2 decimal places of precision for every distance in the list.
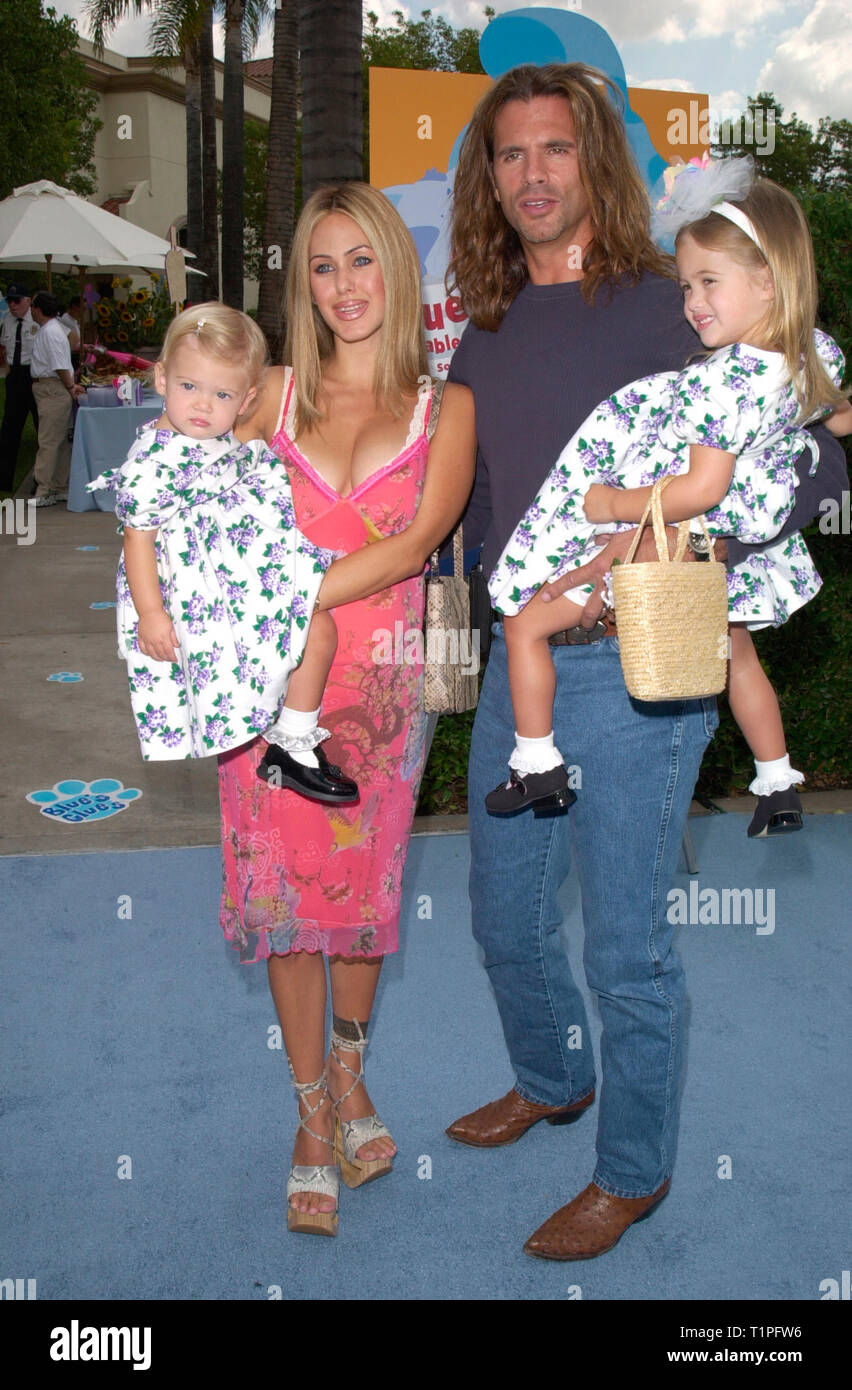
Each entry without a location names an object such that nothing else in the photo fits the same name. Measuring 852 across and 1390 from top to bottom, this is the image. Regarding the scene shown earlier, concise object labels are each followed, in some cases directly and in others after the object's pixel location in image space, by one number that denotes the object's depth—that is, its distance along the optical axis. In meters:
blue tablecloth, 11.88
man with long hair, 2.35
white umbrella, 13.94
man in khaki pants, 12.17
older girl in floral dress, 2.12
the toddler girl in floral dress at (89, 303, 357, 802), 2.39
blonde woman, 2.54
